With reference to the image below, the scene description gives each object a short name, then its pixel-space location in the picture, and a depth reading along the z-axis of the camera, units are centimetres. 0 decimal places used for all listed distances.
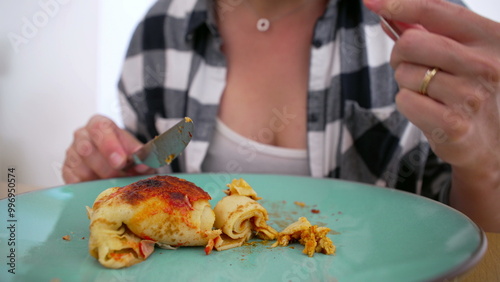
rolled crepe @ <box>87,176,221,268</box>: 46
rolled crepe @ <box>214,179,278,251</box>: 52
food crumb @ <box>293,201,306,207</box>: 68
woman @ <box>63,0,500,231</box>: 87
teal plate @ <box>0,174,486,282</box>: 40
